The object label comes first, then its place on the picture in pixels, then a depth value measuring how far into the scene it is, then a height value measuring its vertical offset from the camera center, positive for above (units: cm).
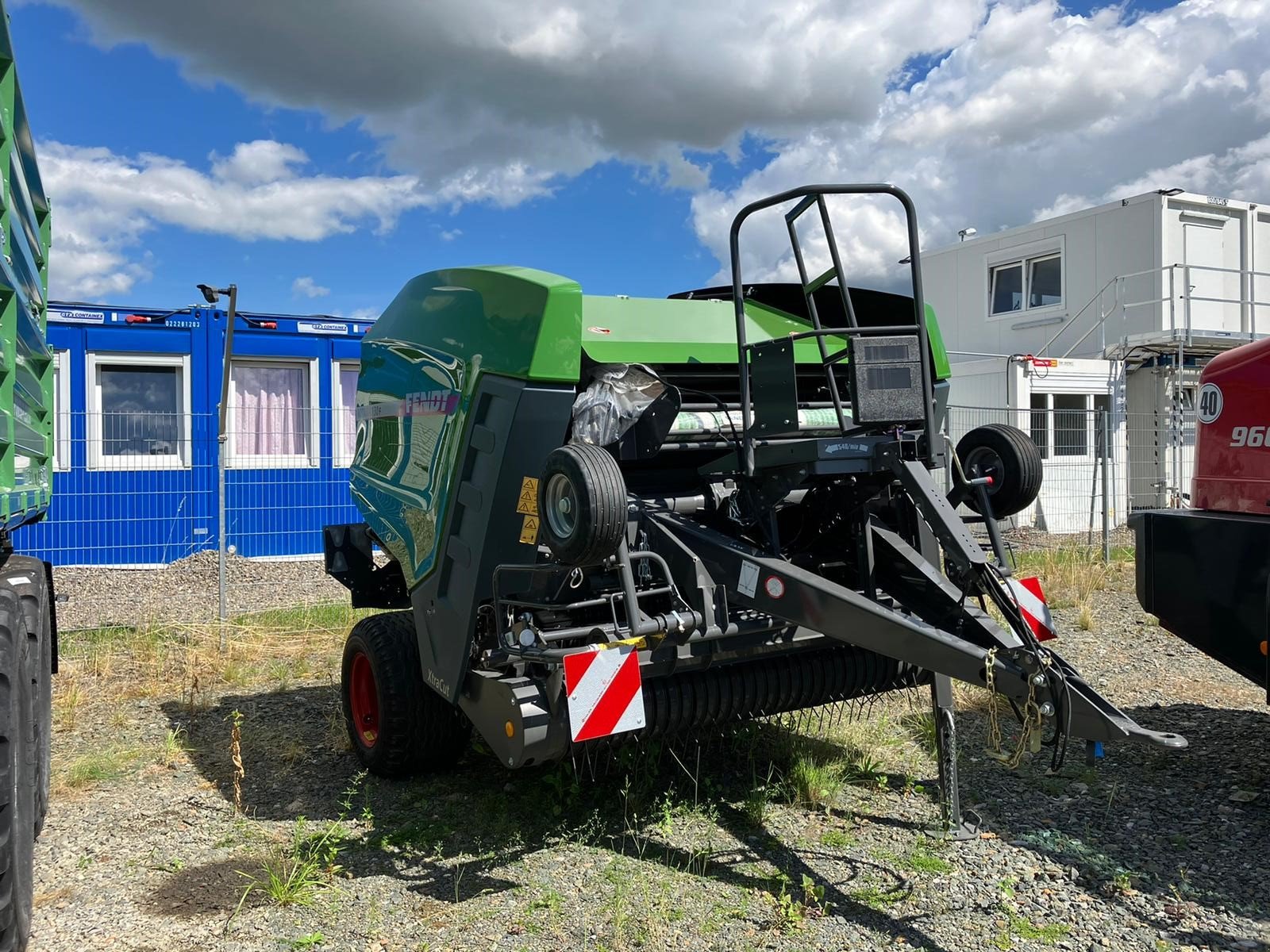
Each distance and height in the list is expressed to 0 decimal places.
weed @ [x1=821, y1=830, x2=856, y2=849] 400 -151
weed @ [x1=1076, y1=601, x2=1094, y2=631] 846 -134
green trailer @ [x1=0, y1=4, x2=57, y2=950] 276 -11
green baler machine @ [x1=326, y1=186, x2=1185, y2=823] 349 -24
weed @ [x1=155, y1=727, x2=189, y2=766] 528 -153
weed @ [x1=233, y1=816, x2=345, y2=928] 357 -152
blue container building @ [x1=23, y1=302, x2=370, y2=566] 1040 +36
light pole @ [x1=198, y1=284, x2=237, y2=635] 848 +29
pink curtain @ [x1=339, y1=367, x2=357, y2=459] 1178 +74
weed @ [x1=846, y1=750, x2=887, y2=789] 467 -146
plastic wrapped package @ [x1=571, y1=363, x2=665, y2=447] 411 +26
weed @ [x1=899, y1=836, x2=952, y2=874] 374 -150
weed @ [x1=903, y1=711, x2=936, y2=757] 516 -142
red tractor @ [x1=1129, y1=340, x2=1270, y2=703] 410 -32
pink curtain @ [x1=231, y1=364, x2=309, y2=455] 1149 +63
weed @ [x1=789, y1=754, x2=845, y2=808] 441 -142
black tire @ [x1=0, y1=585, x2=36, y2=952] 265 -89
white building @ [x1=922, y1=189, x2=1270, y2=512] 1460 +246
